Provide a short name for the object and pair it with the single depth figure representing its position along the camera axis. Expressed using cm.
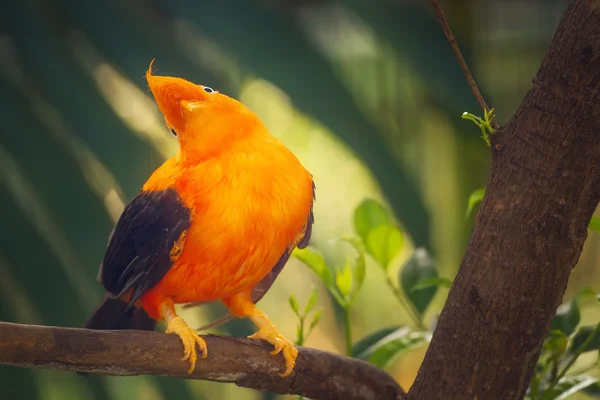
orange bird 623
